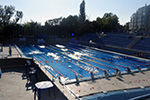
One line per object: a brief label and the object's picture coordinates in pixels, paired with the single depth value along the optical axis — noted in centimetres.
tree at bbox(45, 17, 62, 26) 5011
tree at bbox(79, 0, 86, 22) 4639
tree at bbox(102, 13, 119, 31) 4528
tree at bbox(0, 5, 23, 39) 3603
